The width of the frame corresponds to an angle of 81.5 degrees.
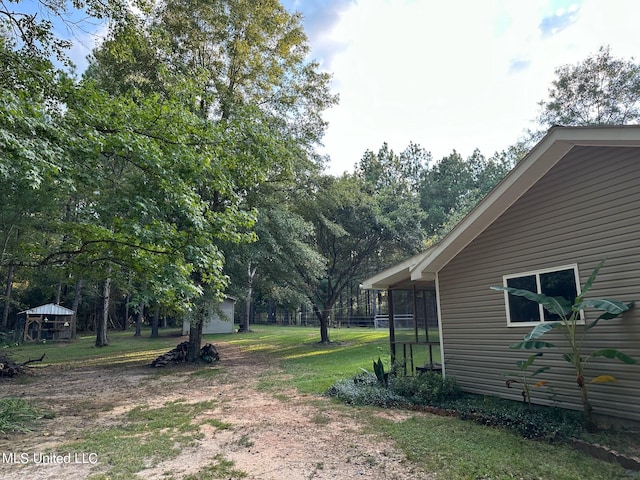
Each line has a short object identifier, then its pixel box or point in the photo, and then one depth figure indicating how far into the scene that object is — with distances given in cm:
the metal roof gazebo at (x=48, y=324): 2303
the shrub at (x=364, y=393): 713
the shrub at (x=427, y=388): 703
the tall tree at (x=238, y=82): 841
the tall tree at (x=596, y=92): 1892
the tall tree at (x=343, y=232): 1711
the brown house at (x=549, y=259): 500
